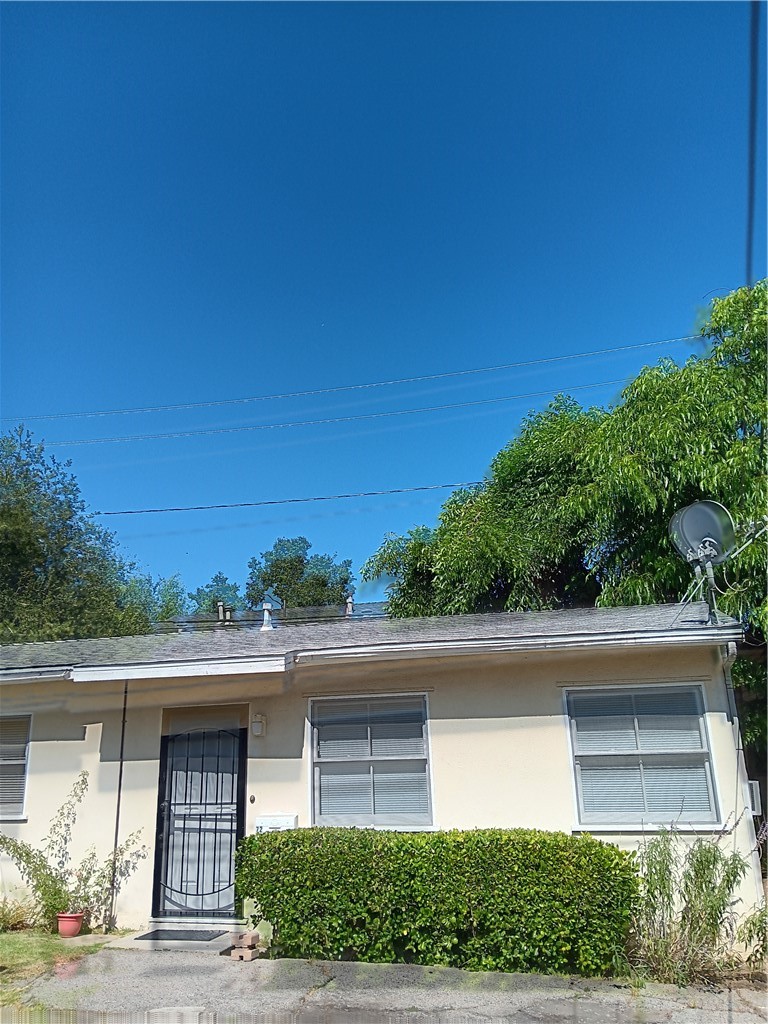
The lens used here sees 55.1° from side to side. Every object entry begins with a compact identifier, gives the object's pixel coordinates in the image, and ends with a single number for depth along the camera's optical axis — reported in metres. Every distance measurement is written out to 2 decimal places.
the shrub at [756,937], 6.44
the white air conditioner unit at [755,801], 7.12
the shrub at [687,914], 6.20
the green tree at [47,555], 23.31
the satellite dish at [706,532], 7.96
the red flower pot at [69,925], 7.73
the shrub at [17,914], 8.01
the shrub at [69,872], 7.97
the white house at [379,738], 7.41
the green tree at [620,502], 11.16
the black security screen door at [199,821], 8.33
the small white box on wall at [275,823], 7.89
